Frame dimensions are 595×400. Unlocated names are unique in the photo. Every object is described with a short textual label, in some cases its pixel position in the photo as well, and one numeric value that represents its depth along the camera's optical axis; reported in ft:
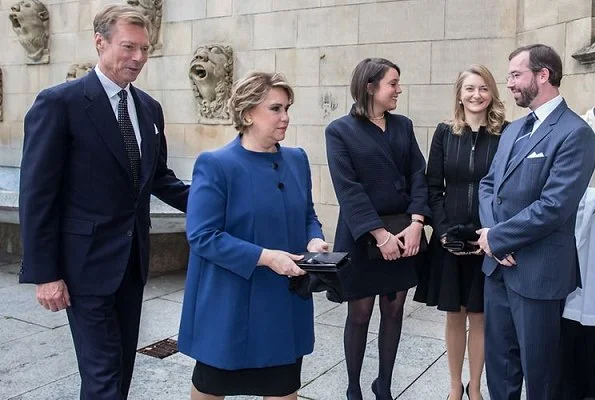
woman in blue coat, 8.48
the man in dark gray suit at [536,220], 9.08
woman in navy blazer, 11.73
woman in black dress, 11.68
